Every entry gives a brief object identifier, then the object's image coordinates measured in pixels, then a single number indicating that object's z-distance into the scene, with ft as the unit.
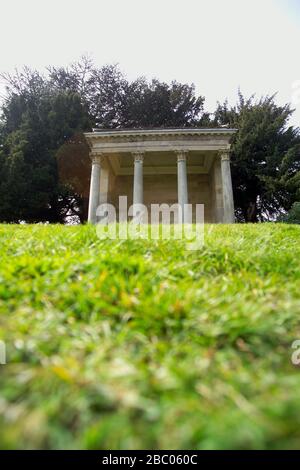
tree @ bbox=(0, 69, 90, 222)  69.26
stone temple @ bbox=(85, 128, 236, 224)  55.67
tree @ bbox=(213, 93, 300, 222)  70.08
